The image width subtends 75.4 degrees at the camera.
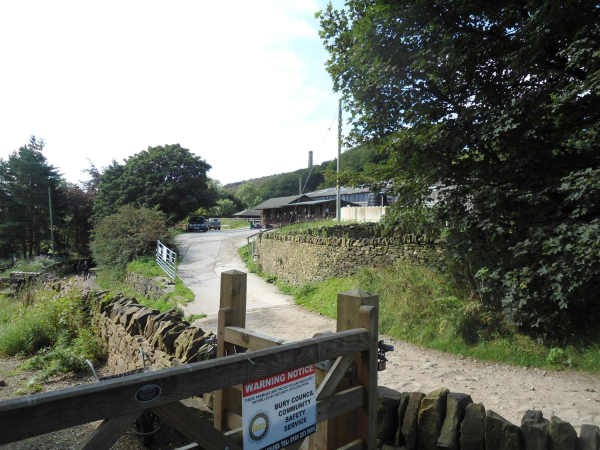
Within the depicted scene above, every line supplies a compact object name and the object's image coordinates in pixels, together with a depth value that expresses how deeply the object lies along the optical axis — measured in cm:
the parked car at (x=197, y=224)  4144
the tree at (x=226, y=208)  7640
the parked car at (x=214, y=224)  4806
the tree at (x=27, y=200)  4059
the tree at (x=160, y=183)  3869
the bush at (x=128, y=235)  2073
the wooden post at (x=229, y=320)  300
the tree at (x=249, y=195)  9612
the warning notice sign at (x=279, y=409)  193
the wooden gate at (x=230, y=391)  137
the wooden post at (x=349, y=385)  257
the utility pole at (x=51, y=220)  3859
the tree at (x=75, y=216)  4388
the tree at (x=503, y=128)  553
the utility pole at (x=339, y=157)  2172
